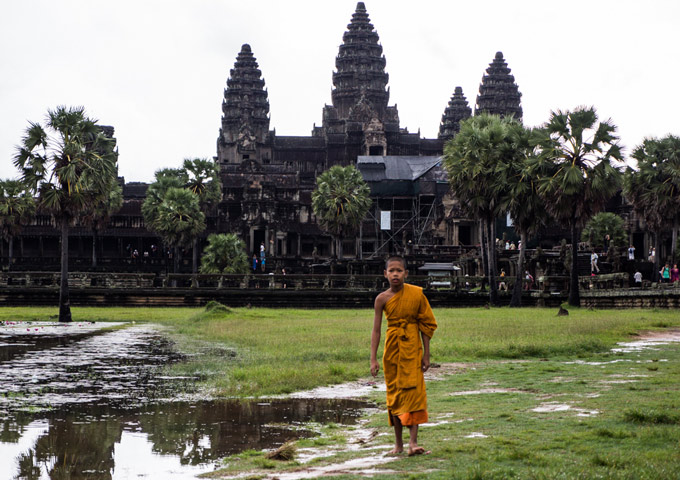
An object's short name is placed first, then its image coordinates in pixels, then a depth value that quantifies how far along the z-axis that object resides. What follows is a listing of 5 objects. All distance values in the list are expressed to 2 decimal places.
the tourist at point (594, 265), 48.06
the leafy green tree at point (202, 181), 74.44
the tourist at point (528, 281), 49.12
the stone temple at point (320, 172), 77.31
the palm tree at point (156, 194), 70.62
